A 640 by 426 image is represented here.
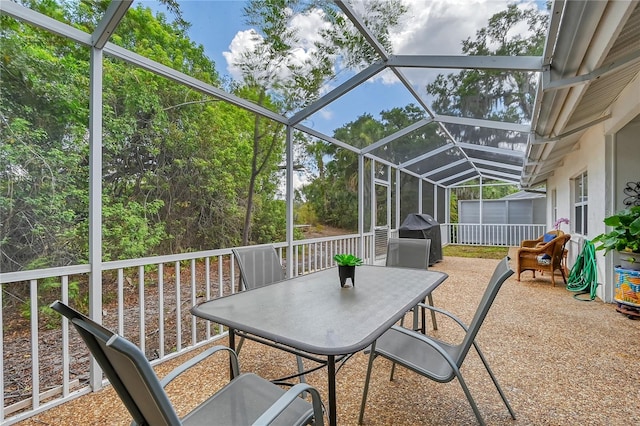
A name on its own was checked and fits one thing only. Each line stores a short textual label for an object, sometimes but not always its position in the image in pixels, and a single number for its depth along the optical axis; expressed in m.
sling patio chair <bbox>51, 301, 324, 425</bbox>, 0.84
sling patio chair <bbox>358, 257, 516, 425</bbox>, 1.53
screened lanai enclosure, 1.95
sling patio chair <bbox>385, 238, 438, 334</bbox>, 3.24
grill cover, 6.99
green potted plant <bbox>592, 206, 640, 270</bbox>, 3.33
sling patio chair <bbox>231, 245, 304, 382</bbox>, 2.42
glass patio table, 1.31
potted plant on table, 2.20
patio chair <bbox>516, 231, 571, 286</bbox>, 5.35
